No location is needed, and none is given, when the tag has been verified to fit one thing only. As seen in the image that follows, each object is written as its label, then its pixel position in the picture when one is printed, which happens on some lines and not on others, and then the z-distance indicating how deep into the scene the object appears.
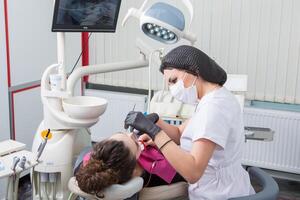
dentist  1.39
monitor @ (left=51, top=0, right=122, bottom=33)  1.91
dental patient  1.35
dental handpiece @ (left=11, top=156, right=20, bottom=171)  1.70
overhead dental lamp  1.82
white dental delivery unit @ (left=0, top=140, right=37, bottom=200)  1.70
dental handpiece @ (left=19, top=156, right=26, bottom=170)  1.72
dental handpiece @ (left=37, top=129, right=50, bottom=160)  1.82
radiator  3.02
